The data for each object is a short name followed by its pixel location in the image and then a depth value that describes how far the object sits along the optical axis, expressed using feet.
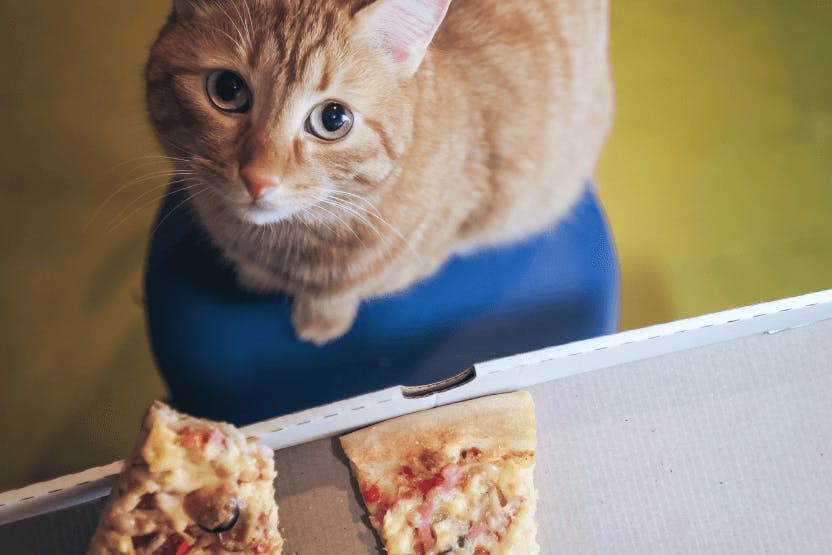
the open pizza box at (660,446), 1.80
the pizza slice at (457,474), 1.81
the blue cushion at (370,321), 1.97
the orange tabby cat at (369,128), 1.69
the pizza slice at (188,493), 1.63
